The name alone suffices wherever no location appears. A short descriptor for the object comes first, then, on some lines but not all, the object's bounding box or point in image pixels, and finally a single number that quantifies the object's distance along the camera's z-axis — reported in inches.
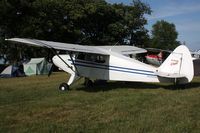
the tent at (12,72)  697.3
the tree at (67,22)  1114.7
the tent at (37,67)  744.1
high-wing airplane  349.1
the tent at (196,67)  576.5
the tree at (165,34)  2430.8
